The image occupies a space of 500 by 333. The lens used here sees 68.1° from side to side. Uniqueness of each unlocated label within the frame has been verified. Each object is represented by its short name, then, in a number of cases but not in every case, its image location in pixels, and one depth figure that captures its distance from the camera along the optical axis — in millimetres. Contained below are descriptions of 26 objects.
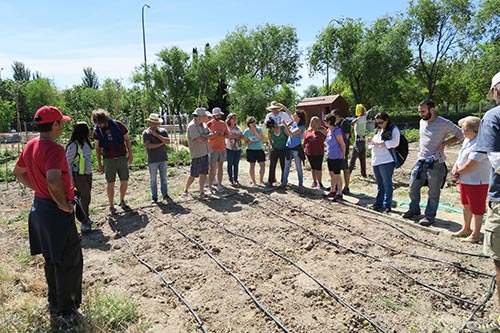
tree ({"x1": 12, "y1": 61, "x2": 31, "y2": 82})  73250
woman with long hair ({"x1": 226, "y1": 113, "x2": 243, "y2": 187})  7700
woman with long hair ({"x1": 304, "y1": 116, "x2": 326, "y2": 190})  7094
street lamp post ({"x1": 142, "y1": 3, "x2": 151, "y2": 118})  27688
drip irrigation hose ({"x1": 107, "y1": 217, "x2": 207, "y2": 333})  3050
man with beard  4934
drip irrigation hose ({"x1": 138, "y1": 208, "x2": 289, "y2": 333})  3009
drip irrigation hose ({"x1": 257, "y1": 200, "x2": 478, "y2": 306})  3256
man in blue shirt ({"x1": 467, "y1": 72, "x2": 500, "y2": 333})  2512
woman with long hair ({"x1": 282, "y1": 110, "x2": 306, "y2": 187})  7413
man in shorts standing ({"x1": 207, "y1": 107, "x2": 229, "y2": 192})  7367
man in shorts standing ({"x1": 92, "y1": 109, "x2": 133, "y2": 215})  5652
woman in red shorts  4348
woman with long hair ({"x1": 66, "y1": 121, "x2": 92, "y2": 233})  5125
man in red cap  2789
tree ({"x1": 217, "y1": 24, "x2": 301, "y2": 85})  30859
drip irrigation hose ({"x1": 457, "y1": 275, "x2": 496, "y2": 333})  2887
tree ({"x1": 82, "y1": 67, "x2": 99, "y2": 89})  78625
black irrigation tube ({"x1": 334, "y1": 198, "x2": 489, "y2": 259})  4038
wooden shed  19422
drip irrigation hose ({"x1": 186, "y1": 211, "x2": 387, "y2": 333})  2945
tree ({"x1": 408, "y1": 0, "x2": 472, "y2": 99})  25600
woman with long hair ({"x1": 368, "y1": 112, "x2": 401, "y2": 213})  5590
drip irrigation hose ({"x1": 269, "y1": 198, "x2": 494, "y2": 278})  3719
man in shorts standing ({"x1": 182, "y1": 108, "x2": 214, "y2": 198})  6656
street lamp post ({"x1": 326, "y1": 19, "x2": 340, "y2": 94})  27766
